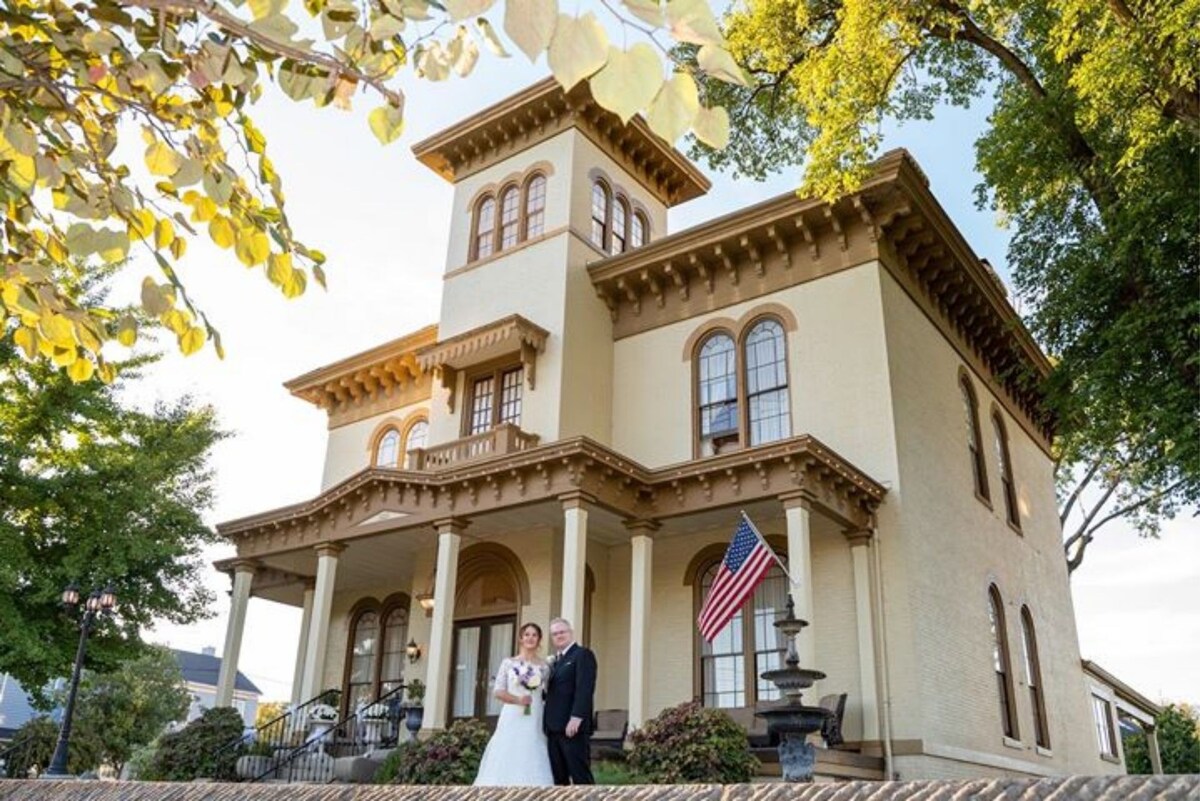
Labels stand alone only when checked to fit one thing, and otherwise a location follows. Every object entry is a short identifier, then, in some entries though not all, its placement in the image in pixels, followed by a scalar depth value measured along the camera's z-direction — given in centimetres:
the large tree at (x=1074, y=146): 1298
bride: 802
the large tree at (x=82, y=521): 1873
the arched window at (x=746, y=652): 1499
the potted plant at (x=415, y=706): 1495
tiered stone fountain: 1094
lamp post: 1747
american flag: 1260
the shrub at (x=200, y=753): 1488
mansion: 1448
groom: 800
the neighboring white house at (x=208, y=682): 6675
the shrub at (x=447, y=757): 1192
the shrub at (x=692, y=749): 1106
